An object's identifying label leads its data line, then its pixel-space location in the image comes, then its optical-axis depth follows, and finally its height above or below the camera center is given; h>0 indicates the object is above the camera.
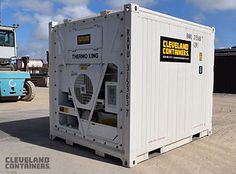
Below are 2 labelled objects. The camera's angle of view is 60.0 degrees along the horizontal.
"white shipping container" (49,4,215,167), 2.96 -0.07
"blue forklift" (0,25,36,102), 7.85 +0.11
